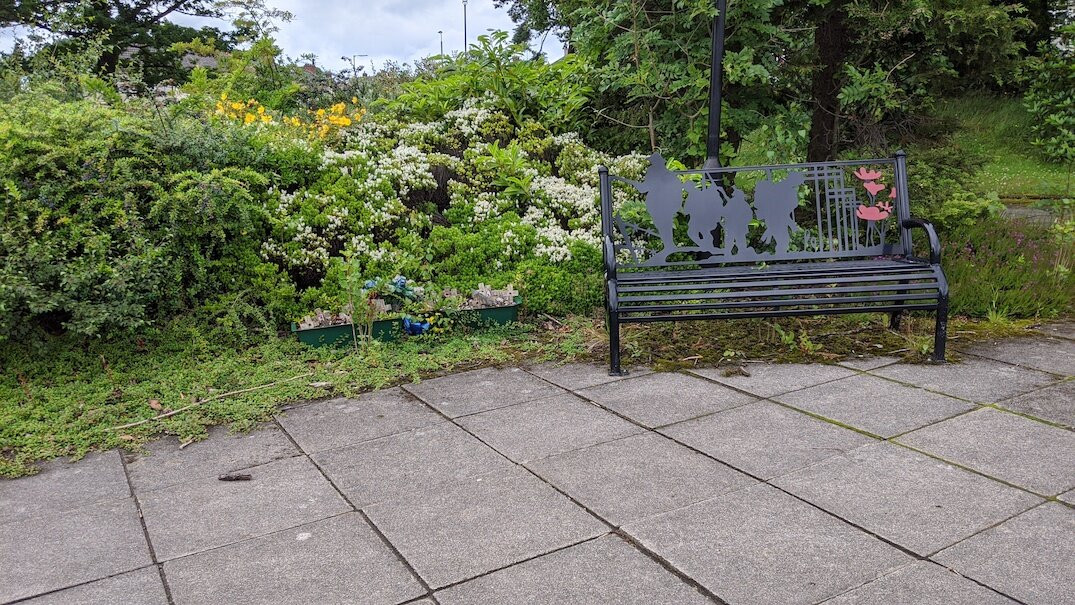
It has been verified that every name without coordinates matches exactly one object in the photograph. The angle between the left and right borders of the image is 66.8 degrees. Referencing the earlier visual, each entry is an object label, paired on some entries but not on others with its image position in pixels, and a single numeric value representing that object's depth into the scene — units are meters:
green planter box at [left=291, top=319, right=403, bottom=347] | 5.11
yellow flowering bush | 6.89
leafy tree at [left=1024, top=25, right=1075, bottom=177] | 8.33
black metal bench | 4.56
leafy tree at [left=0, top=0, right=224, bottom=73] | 18.97
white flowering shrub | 5.65
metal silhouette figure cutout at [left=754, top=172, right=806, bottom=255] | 5.16
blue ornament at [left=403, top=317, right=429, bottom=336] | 5.23
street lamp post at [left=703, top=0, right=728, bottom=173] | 5.34
